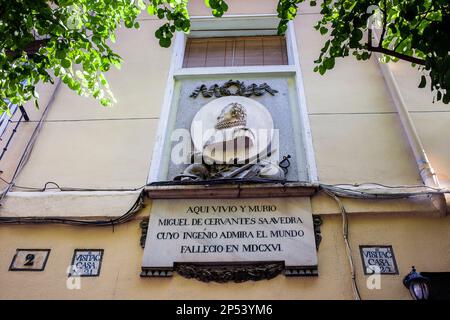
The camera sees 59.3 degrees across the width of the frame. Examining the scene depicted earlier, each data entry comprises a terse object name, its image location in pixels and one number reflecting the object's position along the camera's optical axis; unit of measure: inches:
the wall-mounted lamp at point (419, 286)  153.2
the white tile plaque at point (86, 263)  176.9
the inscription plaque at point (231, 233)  172.2
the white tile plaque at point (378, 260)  168.9
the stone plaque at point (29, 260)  179.9
